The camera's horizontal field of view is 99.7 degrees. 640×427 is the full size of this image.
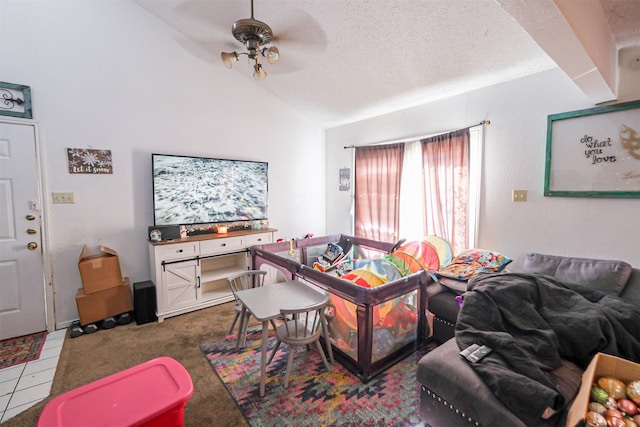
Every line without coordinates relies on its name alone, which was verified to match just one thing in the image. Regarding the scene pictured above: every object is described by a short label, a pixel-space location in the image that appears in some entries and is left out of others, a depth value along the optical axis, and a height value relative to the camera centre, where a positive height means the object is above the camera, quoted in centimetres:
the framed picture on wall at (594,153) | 195 +34
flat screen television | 305 +12
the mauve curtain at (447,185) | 279 +13
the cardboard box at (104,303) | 255 -101
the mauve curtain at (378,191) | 349 +10
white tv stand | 279 -78
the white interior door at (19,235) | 235 -31
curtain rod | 263 +72
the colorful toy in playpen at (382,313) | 196 -87
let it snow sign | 264 +40
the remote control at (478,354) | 131 -78
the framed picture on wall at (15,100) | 232 +88
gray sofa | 117 -90
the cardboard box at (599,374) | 107 -78
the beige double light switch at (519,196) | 245 +1
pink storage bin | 96 -77
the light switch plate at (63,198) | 259 +2
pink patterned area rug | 158 -128
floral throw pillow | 229 -59
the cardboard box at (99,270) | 255 -68
